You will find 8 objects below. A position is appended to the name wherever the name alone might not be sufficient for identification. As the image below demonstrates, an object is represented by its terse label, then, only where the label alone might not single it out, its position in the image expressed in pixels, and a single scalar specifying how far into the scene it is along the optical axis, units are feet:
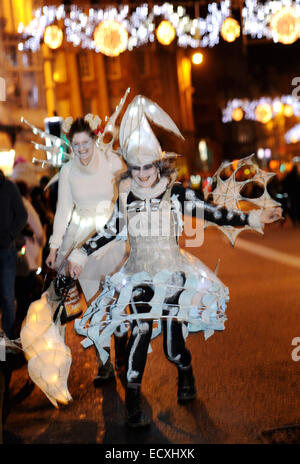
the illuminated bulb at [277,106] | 112.37
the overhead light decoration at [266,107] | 101.24
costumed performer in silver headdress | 17.07
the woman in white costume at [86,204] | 20.02
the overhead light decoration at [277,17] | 48.78
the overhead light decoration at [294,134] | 182.34
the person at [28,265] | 28.04
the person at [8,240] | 24.73
